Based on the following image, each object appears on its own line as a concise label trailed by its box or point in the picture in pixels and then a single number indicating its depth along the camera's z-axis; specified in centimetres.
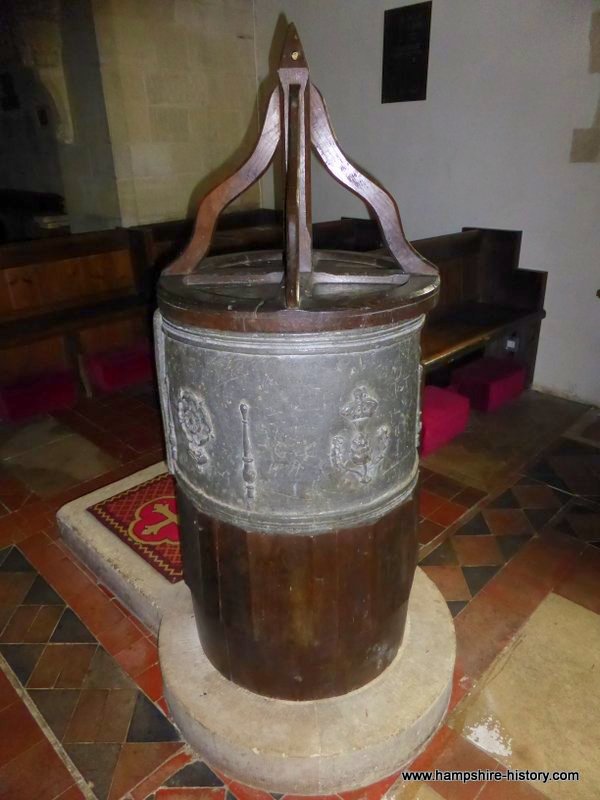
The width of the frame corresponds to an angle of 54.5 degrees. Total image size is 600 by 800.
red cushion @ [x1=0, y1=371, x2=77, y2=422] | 385
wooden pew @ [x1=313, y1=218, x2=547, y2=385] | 392
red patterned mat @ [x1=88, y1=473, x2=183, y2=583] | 243
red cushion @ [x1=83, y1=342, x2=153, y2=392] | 426
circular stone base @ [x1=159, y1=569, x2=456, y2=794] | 163
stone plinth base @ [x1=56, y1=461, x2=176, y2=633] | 223
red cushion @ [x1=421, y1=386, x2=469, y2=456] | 343
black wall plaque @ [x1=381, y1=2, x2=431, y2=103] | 415
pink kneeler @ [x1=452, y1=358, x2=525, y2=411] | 396
